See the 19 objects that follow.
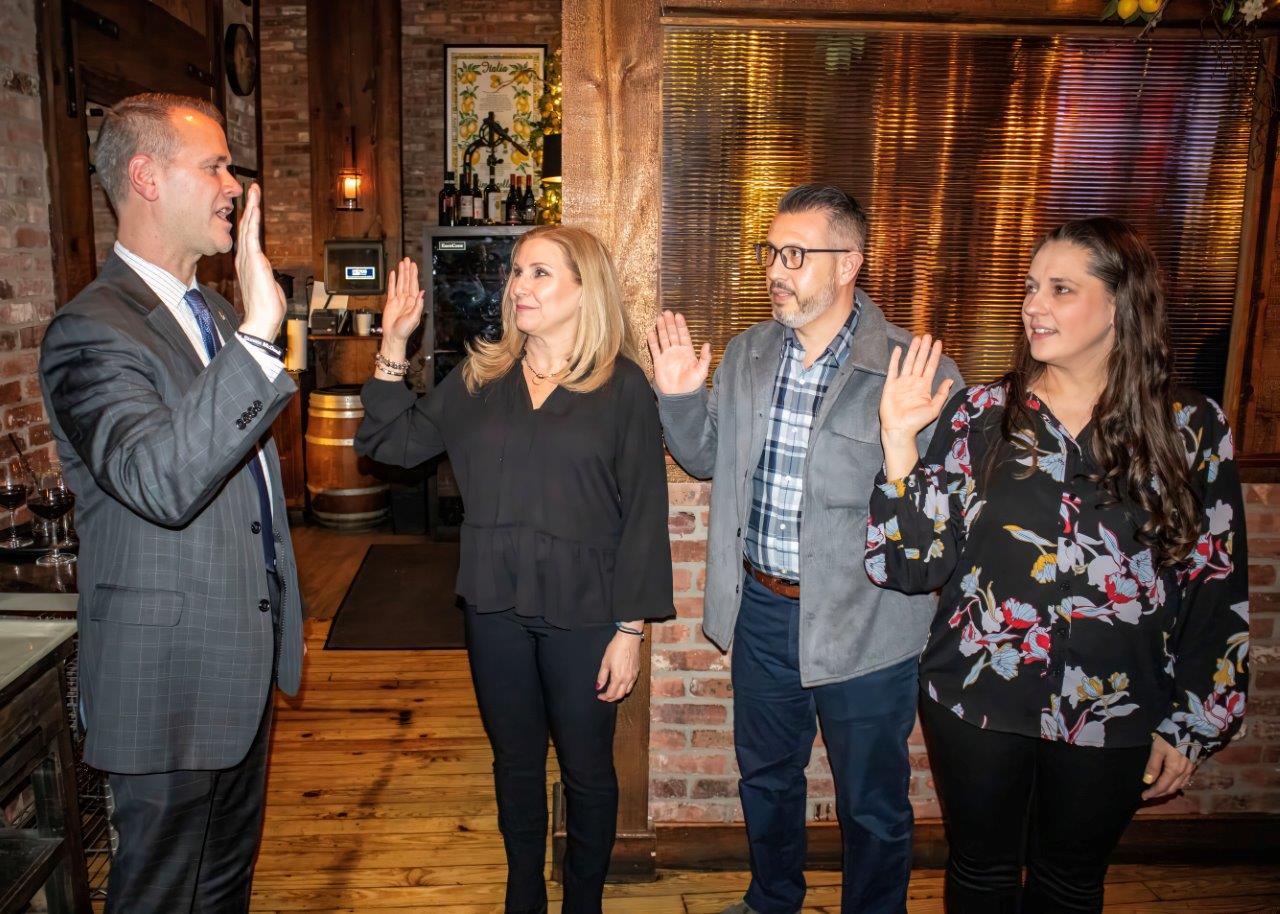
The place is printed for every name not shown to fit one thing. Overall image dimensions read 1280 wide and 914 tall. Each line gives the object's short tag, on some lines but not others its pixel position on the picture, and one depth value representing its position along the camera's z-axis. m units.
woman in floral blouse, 1.73
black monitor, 6.82
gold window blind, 2.39
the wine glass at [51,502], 2.46
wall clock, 5.08
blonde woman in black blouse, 2.06
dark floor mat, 4.46
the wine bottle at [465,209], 6.82
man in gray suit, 1.55
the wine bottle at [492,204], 7.02
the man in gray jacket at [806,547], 2.06
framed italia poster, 7.15
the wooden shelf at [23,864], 1.87
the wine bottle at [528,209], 6.78
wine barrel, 6.20
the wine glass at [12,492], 2.46
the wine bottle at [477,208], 6.81
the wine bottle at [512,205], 6.85
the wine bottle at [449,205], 6.85
